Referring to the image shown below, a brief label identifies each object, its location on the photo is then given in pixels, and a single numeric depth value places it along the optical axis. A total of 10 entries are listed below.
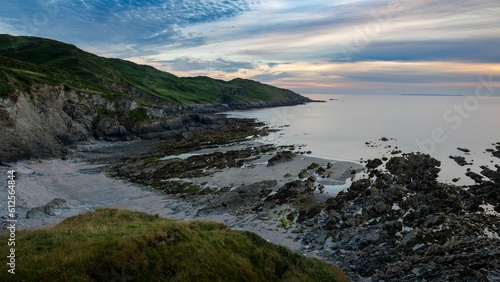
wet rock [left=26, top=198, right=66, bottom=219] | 33.09
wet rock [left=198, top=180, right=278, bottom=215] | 38.56
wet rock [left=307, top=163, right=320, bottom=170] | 58.39
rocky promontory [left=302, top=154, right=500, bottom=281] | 22.98
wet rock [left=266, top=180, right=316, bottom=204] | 41.22
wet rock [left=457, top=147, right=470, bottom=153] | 72.25
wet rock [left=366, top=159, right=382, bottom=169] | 59.31
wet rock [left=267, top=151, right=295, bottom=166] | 62.03
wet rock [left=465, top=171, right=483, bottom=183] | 48.17
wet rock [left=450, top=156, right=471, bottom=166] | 60.89
